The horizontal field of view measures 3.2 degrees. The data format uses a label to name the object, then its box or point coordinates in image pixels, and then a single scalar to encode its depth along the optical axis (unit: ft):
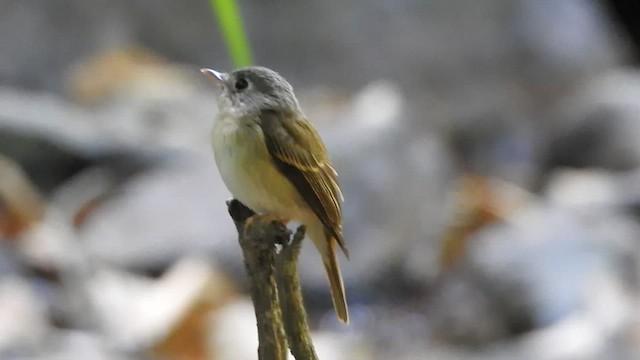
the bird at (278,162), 15.53
